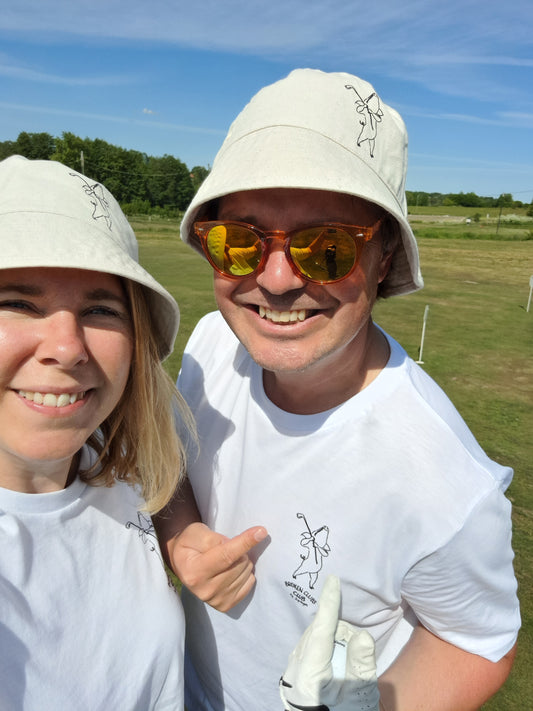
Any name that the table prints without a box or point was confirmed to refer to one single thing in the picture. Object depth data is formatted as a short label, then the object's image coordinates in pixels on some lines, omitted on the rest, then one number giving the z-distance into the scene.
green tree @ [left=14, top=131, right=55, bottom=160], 59.86
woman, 0.34
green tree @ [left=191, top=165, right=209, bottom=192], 55.77
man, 0.38
